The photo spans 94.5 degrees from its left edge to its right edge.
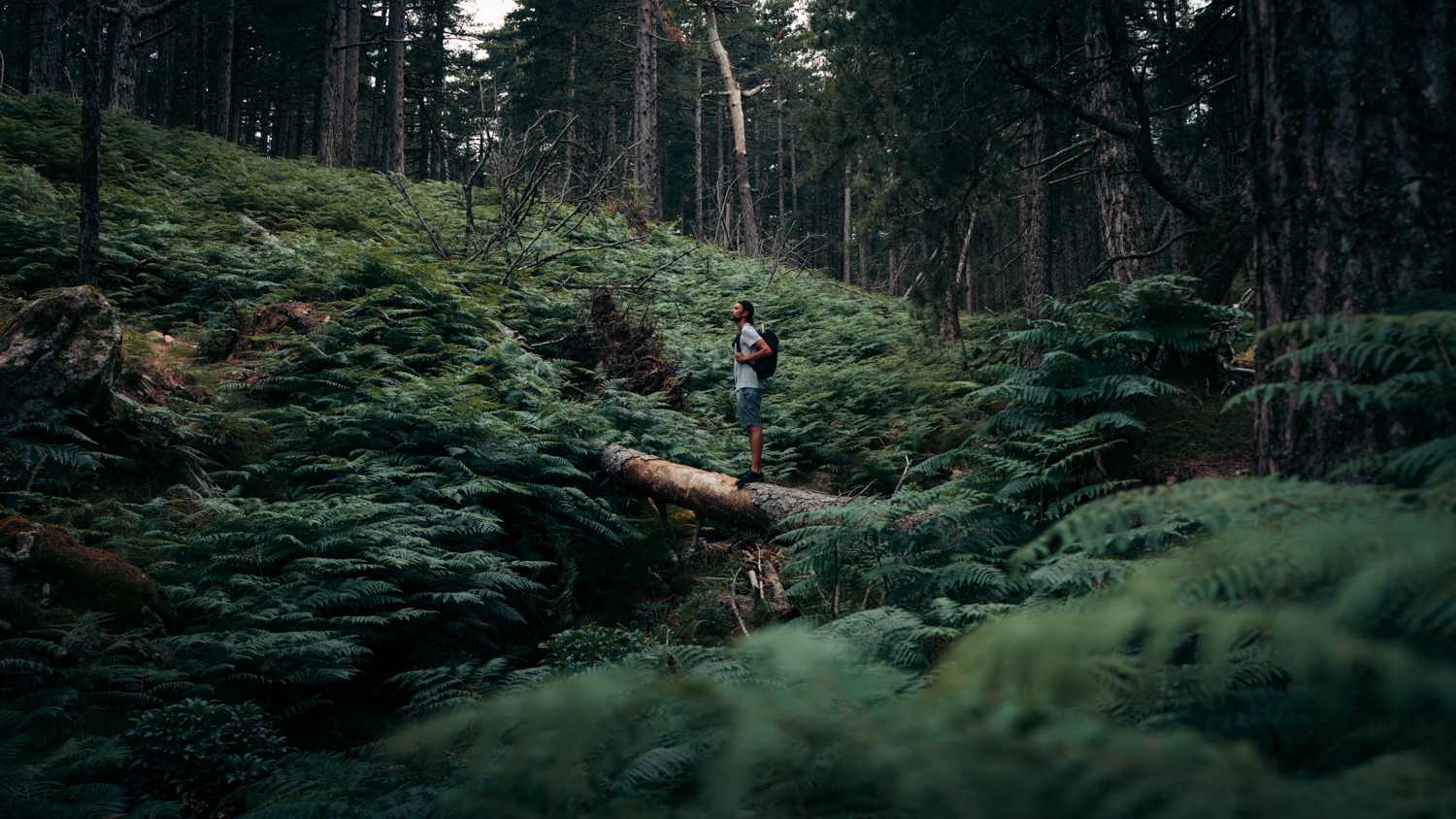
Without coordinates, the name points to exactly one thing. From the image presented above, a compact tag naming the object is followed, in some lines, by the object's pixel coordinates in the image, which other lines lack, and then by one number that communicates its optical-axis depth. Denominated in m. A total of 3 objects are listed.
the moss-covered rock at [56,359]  5.00
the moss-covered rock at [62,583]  3.74
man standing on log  7.11
